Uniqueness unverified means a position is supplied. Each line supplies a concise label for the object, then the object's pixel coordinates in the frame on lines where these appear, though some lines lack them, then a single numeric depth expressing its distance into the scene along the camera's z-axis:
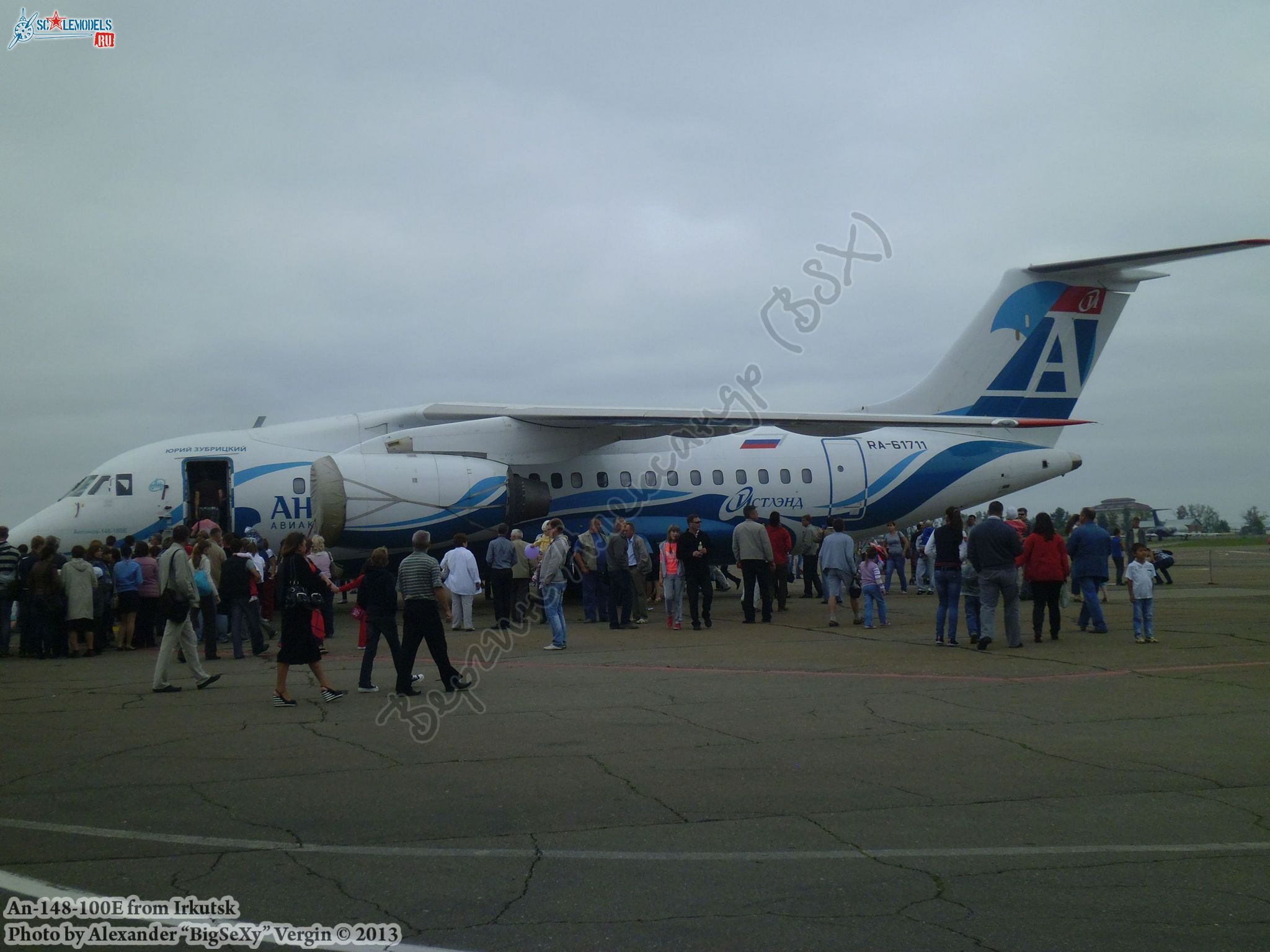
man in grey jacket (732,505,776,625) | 15.85
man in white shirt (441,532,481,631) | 15.91
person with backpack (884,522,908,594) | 21.05
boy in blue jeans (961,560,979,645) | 13.05
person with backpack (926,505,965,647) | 13.25
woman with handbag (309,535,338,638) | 13.98
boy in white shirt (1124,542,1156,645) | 12.80
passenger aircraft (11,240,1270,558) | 17.77
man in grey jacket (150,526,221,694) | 10.53
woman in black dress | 9.55
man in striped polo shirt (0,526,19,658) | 13.93
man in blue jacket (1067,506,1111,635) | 13.89
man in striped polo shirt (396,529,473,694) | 9.89
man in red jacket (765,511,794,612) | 18.00
